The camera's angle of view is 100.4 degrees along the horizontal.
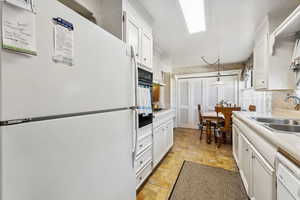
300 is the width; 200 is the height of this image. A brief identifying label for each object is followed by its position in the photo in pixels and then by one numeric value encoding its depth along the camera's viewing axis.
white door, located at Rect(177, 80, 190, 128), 5.16
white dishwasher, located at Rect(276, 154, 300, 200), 0.61
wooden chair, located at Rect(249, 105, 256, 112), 2.89
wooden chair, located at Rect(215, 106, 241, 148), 3.08
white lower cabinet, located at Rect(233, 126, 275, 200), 0.92
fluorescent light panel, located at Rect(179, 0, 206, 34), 1.61
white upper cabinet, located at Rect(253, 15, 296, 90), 1.68
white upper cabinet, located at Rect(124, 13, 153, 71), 1.50
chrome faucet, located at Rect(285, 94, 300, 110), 1.68
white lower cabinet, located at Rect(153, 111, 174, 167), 2.08
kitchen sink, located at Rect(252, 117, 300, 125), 1.54
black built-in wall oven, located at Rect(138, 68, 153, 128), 1.62
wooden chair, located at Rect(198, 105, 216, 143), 3.38
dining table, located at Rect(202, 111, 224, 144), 3.34
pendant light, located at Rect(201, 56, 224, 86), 4.03
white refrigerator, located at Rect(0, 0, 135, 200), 0.45
